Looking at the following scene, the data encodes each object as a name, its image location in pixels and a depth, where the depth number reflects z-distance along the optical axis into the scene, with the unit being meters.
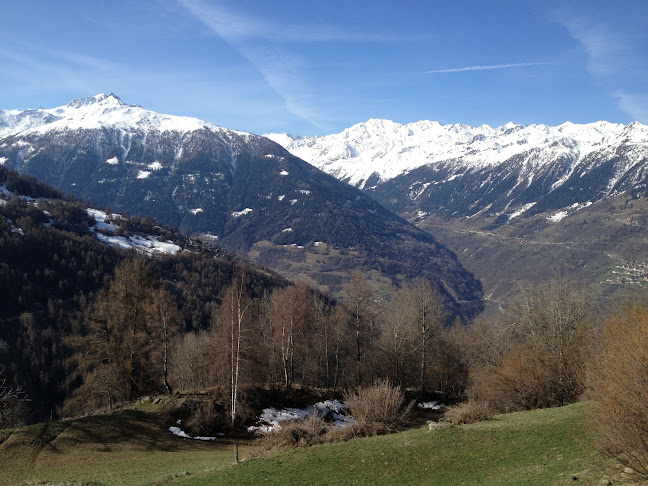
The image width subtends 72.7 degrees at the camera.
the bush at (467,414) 29.77
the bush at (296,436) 25.83
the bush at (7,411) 32.42
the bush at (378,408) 28.70
